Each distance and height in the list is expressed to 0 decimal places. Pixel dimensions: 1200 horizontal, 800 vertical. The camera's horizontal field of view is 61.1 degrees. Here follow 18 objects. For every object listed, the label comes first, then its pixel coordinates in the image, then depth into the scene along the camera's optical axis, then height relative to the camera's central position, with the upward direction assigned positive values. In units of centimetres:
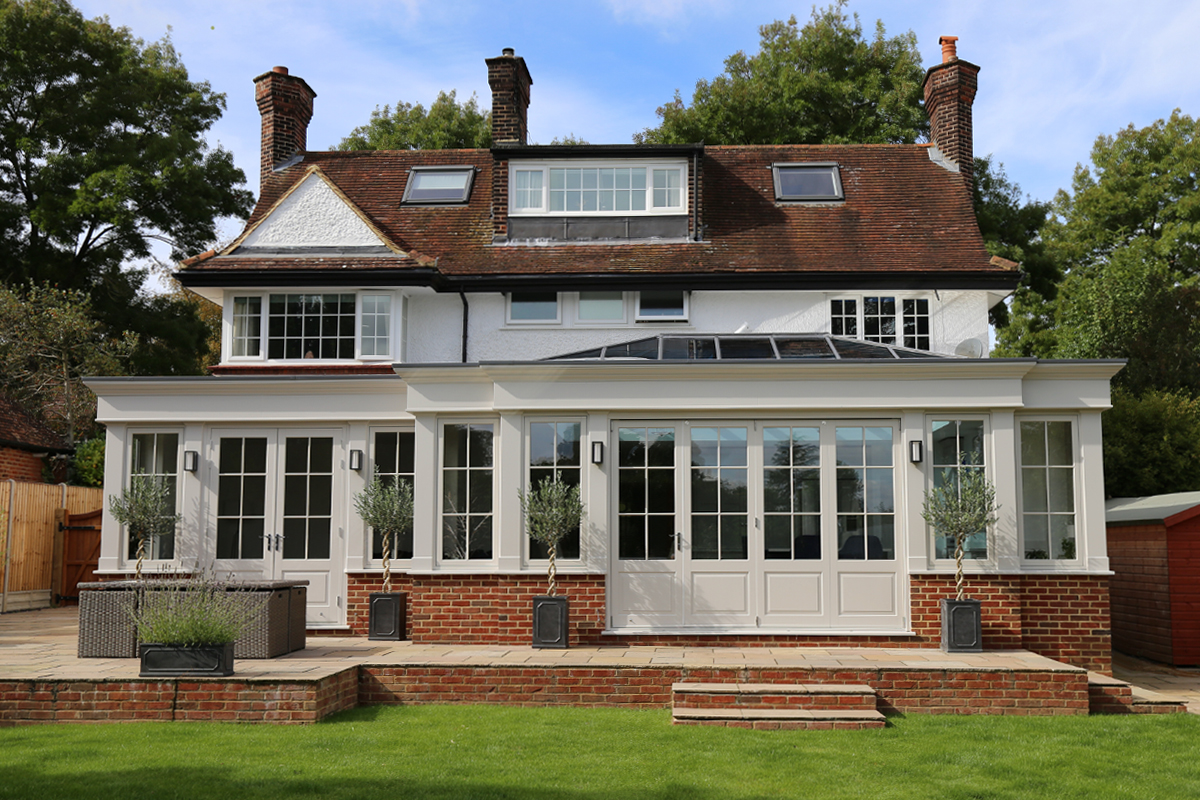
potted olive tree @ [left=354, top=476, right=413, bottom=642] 1173 -20
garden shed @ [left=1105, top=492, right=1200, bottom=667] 1252 -90
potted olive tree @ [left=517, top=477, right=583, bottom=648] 1084 -21
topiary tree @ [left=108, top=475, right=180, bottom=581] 1234 -3
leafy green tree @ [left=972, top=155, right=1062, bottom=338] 2756 +787
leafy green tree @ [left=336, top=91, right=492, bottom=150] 3072 +1157
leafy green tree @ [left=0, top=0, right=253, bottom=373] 2647 +908
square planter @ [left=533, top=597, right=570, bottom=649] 1081 -121
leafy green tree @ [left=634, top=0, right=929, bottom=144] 2661 +1097
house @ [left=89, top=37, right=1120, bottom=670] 1119 +108
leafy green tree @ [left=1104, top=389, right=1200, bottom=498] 1881 +120
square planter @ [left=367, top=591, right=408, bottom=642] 1173 -125
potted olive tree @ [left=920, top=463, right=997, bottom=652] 1057 -11
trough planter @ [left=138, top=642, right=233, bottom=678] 866 -128
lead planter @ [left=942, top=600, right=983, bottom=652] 1056 -122
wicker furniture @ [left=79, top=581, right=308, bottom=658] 987 -113
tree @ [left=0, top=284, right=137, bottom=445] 2388 +368
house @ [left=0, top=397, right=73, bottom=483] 2005 +126
